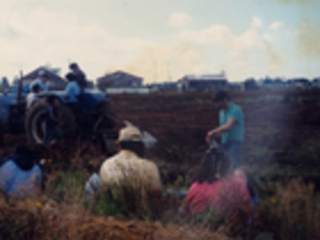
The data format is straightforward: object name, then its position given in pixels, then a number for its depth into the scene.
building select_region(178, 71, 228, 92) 63.61
